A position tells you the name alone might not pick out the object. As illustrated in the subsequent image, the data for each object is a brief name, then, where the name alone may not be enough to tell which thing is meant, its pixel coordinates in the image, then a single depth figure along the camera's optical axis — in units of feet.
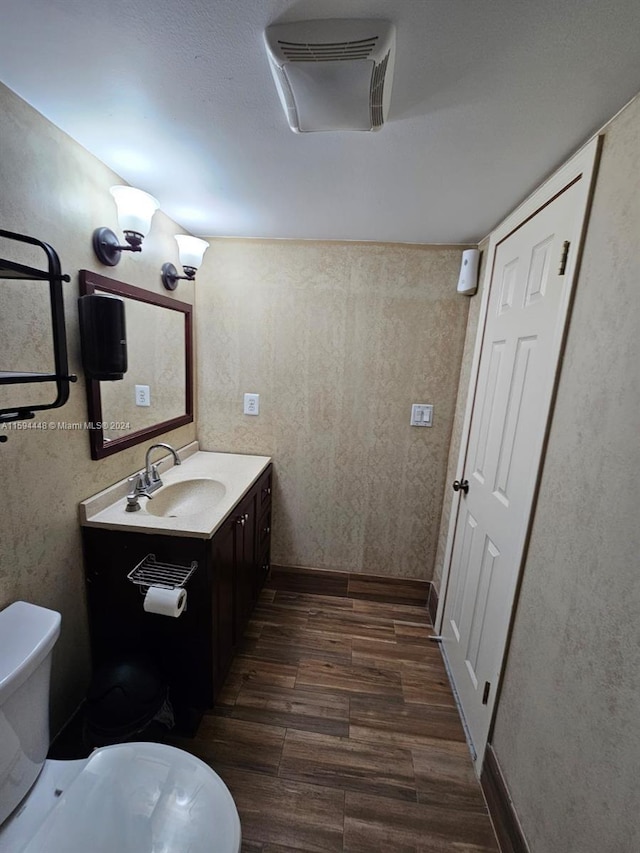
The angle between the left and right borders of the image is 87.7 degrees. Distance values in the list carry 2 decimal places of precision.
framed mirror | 4.50
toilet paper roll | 3.90
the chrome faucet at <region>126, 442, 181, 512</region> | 5.05
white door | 3.64
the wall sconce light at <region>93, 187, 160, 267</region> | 4.05
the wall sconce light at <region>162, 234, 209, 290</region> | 5.67
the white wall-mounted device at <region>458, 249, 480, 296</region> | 6.00
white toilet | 2.55
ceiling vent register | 2.32
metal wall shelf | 2.67
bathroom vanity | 4.33
